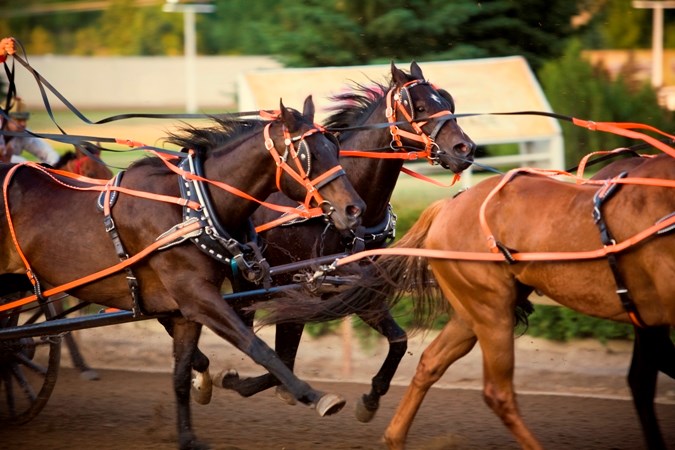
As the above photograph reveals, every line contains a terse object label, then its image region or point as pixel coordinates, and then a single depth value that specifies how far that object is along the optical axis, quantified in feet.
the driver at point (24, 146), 59.50
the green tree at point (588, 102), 76.28
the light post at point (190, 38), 156.56
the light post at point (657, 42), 114.73
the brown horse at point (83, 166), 57.26
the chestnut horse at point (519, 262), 32.94
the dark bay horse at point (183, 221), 37.52
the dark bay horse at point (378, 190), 43.57
